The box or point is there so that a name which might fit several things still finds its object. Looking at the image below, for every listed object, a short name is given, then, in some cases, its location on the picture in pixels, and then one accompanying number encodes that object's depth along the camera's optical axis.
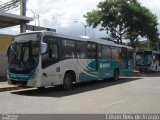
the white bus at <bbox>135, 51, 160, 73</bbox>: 20.99
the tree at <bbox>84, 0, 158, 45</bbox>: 20.25
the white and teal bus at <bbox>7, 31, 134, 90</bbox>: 7.96
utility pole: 16.55
